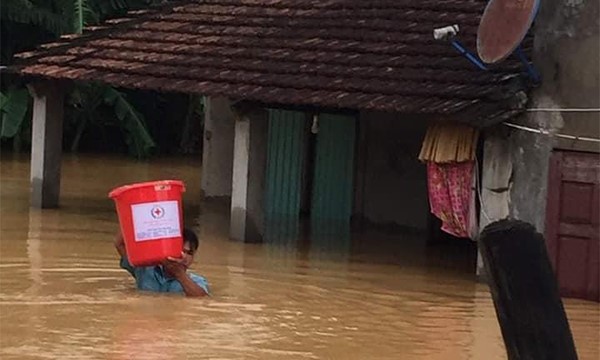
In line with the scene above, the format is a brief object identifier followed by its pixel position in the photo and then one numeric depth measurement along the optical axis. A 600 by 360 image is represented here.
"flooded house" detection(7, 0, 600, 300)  13.47
